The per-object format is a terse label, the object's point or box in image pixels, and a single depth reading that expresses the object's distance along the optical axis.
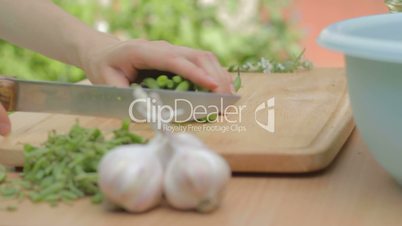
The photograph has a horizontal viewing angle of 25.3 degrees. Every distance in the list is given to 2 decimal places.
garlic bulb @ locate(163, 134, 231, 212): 0.69
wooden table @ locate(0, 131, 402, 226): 0.72
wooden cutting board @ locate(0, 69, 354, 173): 0.83
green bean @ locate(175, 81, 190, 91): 0.96
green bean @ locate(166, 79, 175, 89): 0.97
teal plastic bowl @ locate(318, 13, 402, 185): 0.68
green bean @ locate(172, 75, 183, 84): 0.97
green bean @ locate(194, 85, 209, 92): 0.97
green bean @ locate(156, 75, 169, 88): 0.97
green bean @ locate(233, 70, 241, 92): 1.09
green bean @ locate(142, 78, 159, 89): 0.98
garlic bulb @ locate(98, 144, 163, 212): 0.69
